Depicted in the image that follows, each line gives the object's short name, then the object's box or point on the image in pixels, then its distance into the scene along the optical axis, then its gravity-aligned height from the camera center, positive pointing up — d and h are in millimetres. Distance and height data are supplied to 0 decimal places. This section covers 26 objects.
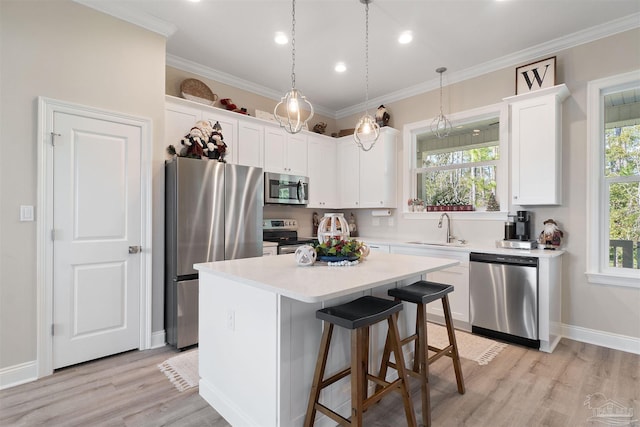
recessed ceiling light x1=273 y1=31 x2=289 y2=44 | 3125 +1760
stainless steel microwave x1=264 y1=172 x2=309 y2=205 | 4113 +334
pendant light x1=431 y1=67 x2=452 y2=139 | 4137 +1157
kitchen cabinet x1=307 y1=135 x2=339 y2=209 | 4762 +637
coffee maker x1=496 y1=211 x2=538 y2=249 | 3299 -171
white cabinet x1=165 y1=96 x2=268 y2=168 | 3281 +988
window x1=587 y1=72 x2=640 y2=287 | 3018 +320
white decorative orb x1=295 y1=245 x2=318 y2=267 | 2076 -280
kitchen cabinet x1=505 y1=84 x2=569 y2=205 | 3119 +688
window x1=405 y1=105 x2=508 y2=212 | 3783 +663
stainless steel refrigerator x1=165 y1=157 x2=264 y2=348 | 2869 -121
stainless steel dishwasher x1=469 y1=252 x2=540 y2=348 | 2926 -801
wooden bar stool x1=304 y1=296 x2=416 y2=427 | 1521 -724
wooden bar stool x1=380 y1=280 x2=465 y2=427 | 1866 -806
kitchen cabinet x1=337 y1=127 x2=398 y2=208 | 4504 +606
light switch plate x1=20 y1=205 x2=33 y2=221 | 2318 +4
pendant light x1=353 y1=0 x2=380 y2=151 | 2682 +780
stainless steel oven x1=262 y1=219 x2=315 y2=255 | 4090 -269
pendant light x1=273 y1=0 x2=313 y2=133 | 2232 +772
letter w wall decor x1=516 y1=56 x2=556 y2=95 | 3188 +1428
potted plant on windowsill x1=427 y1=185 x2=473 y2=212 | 4031 +185
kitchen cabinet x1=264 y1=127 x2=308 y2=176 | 4195 +853
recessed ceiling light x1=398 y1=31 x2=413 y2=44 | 3079 +1745
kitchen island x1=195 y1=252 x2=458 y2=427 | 1594 -671
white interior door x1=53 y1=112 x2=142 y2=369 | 2492 -200
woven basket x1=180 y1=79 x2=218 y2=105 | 3586 +1407
